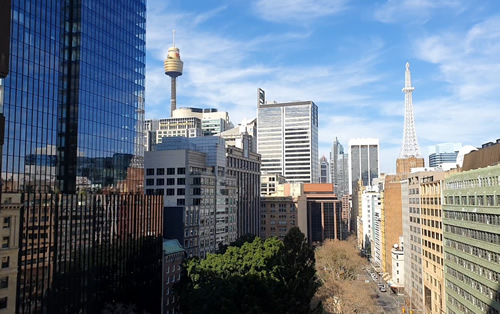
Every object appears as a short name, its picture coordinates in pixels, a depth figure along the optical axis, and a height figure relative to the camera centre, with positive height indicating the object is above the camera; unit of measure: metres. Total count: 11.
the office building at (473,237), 64.25 -7.27
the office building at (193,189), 105.50 +1.72
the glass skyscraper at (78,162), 58.78 +5.54
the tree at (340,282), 99.19 -22.61
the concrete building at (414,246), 115.49 -14.63
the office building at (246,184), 151.12 +4.13
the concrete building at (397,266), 148.61 -24.47
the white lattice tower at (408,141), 182.09 +23.34
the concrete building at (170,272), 90.50 -16.25
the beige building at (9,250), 53.47 -6.56
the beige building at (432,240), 96.81 -10.84
